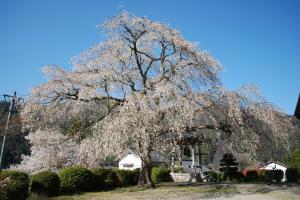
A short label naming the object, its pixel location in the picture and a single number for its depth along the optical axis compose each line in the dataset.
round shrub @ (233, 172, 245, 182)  33.17
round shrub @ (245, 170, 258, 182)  31.76
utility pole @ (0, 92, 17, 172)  23.14
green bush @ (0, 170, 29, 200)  13.75
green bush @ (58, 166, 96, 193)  19.66
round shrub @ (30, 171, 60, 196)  17.59
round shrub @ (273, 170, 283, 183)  31.58
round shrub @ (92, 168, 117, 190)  22.16
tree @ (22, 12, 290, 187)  20.11
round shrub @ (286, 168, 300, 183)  31.70
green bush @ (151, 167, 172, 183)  30.94
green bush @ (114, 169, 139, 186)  24.67
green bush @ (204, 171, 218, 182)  35.42
